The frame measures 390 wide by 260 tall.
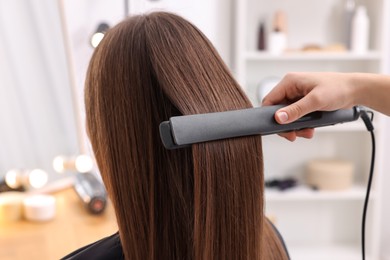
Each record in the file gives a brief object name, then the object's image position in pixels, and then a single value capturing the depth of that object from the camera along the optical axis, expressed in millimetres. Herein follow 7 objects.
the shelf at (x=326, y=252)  2385
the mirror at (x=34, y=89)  1420
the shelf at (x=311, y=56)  2145
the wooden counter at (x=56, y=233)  1142
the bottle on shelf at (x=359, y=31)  2172
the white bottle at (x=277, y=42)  2188
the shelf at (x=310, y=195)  2248
